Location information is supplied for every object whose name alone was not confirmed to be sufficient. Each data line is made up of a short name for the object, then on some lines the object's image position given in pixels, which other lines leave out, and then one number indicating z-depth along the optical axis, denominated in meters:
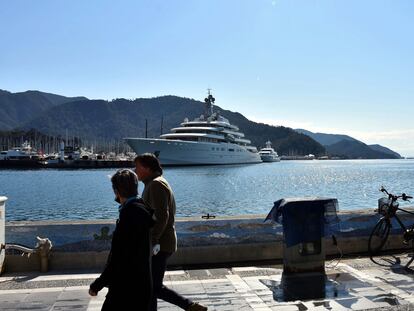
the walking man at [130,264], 3.18
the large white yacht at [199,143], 82.44
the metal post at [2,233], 6.51
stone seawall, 6.88
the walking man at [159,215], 4.01
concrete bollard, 6.68
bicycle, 7.76
